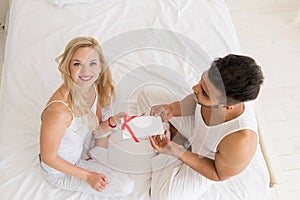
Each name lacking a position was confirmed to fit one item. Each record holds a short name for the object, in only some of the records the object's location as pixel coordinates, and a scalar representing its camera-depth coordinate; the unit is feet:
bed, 4.53
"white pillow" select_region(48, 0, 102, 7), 5.96
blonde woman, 3.89
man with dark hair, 3.71
